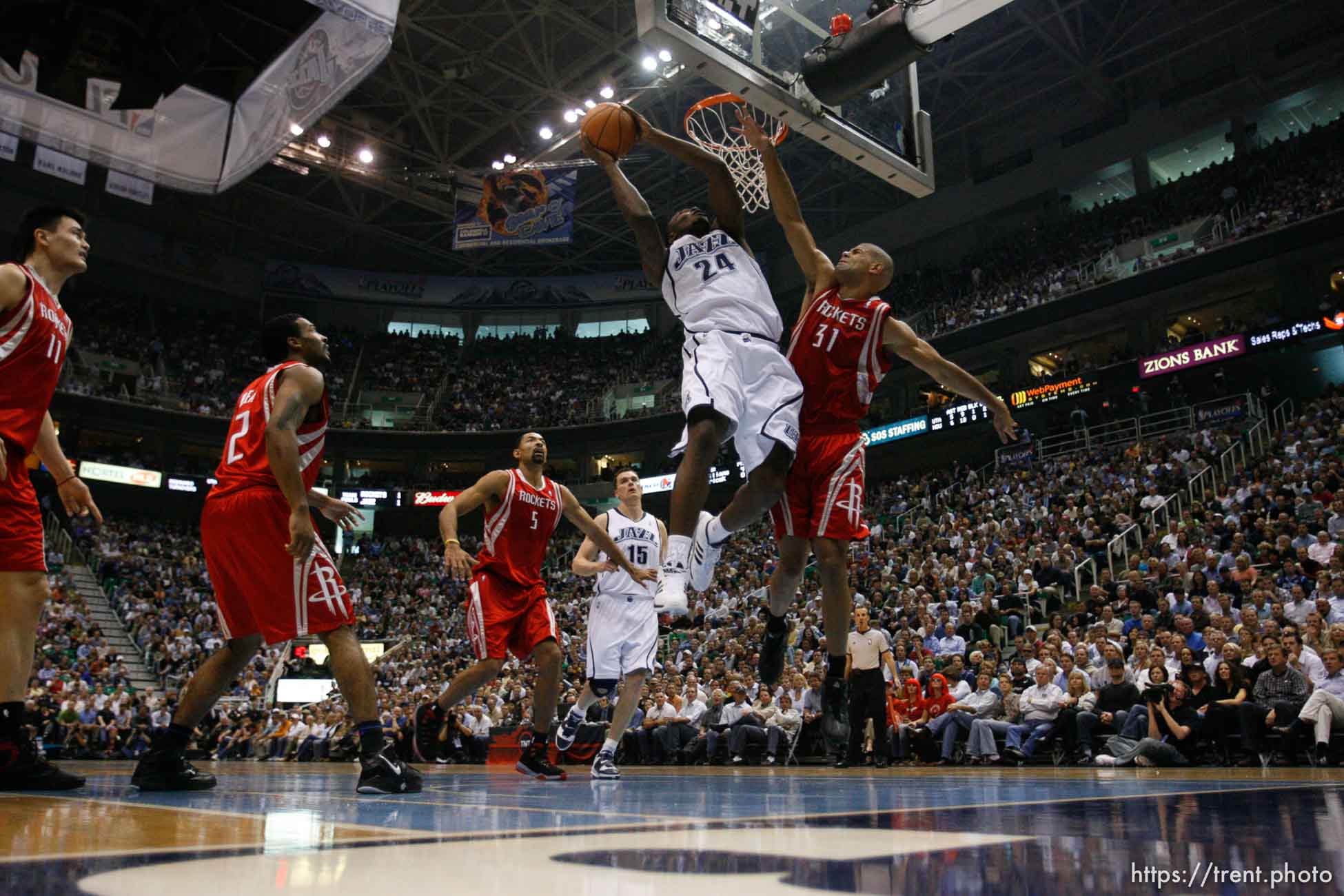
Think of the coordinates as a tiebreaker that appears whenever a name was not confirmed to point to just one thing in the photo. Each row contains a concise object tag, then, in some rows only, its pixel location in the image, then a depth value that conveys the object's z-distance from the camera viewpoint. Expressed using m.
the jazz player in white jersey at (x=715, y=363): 3.78
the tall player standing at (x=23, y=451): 3.47
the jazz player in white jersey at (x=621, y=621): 6.33
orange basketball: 4.23
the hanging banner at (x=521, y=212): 22.39
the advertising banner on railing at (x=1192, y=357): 18.78
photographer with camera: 7.60
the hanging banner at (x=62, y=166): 17.53
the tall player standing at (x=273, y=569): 3.53
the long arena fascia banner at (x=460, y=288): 32.47
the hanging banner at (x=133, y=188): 17.98
